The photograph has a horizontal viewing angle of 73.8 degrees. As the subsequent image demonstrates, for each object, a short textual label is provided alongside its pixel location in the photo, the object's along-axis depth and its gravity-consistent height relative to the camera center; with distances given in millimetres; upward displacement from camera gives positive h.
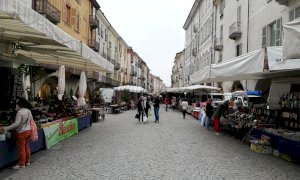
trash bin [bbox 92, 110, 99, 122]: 12308 -1487
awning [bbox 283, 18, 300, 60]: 3429 +942
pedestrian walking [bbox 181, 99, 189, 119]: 14970 -977
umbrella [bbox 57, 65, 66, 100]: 9720 +441
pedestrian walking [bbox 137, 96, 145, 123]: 12109 -918
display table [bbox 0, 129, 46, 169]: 4369 -1415
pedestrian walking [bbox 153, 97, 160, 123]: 12357 -937
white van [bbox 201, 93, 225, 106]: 16570 -249
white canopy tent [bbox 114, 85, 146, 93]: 21295 +335
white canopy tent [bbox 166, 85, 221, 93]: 16528 +414
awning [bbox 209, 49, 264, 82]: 5216 +817
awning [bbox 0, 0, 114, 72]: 3856 +1443
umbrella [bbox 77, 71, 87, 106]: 10882 +124
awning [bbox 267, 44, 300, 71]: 4551 +766
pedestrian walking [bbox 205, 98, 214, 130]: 9864 -949
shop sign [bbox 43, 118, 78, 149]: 6159 -1420
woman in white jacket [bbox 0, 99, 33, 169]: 4430 -847
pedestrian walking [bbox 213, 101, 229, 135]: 8865 -968
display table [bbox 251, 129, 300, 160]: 5055 -1381
